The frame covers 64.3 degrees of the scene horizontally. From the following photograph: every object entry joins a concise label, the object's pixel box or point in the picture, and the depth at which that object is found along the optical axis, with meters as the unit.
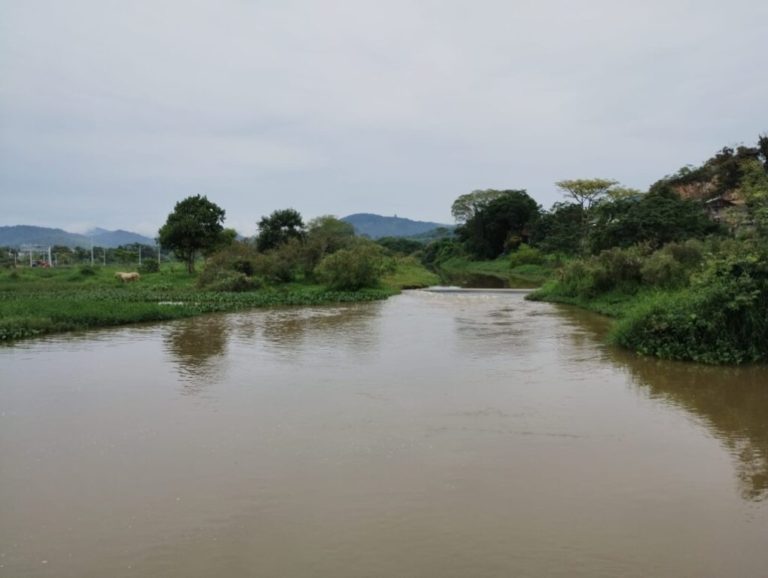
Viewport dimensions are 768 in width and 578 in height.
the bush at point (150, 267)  39.38
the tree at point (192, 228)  34.84
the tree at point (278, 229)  40.75
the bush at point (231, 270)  29.72
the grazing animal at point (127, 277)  32.94
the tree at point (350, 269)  30.56
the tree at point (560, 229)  47.44
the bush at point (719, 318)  12.21
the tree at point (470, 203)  69.62
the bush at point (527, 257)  53.51
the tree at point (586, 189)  55.99
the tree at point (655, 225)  31.03
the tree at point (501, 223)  60.69
